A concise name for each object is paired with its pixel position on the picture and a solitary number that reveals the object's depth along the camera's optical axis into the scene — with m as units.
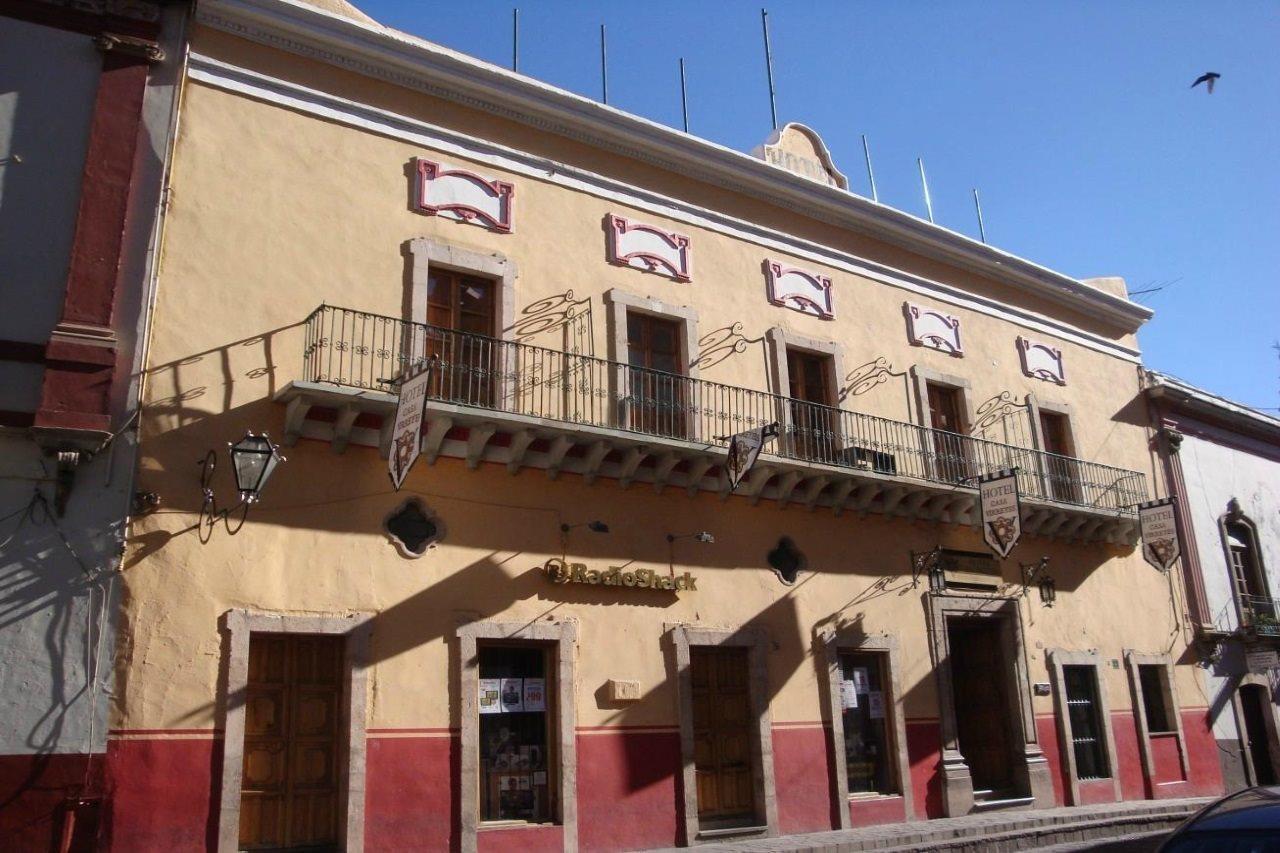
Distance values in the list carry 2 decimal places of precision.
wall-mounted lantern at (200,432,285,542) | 9.13
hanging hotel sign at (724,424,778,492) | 11.55
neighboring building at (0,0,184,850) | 8.41
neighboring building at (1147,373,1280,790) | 17.94
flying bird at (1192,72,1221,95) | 12.81
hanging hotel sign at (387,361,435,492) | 9.15
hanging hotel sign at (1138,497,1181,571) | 16.11
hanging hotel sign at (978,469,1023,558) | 13.41
